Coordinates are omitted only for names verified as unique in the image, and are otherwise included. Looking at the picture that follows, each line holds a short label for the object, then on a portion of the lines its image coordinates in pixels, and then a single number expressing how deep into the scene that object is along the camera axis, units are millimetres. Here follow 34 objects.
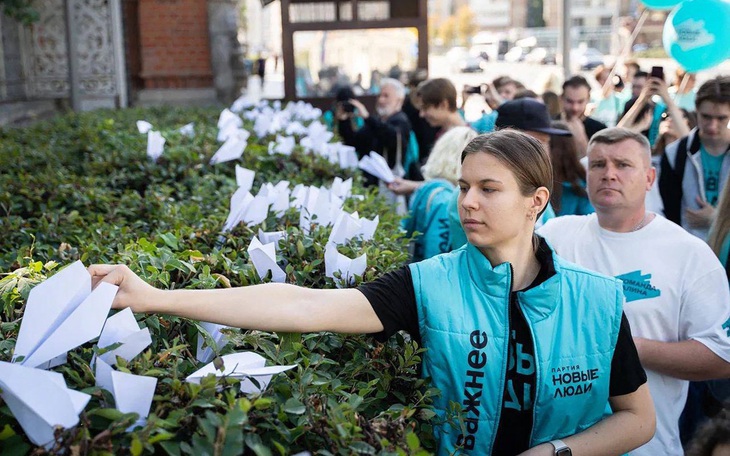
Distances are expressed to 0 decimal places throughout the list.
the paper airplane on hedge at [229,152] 5289
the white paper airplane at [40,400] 1585
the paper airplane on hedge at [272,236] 3186
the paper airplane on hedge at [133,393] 1694
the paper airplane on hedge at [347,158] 5845
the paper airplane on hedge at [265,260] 2625
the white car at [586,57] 45688
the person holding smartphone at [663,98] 5883
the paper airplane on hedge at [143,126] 6314
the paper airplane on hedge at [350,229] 3109
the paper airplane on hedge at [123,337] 1925
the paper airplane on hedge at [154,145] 5395
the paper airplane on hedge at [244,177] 4043
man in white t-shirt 3105
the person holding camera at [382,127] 7598
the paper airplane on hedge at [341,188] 4262
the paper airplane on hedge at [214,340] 2098
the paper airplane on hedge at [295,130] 7279
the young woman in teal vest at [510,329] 2312
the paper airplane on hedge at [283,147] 5828
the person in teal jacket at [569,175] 4859
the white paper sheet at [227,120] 7000
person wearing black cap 4355
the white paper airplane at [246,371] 1847
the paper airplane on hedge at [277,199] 3738
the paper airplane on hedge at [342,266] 2762
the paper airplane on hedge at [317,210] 3539
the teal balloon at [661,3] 7941
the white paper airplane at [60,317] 1826
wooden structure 13070
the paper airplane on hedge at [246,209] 3428
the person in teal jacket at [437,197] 4617
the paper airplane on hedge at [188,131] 6910
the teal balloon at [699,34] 6750
